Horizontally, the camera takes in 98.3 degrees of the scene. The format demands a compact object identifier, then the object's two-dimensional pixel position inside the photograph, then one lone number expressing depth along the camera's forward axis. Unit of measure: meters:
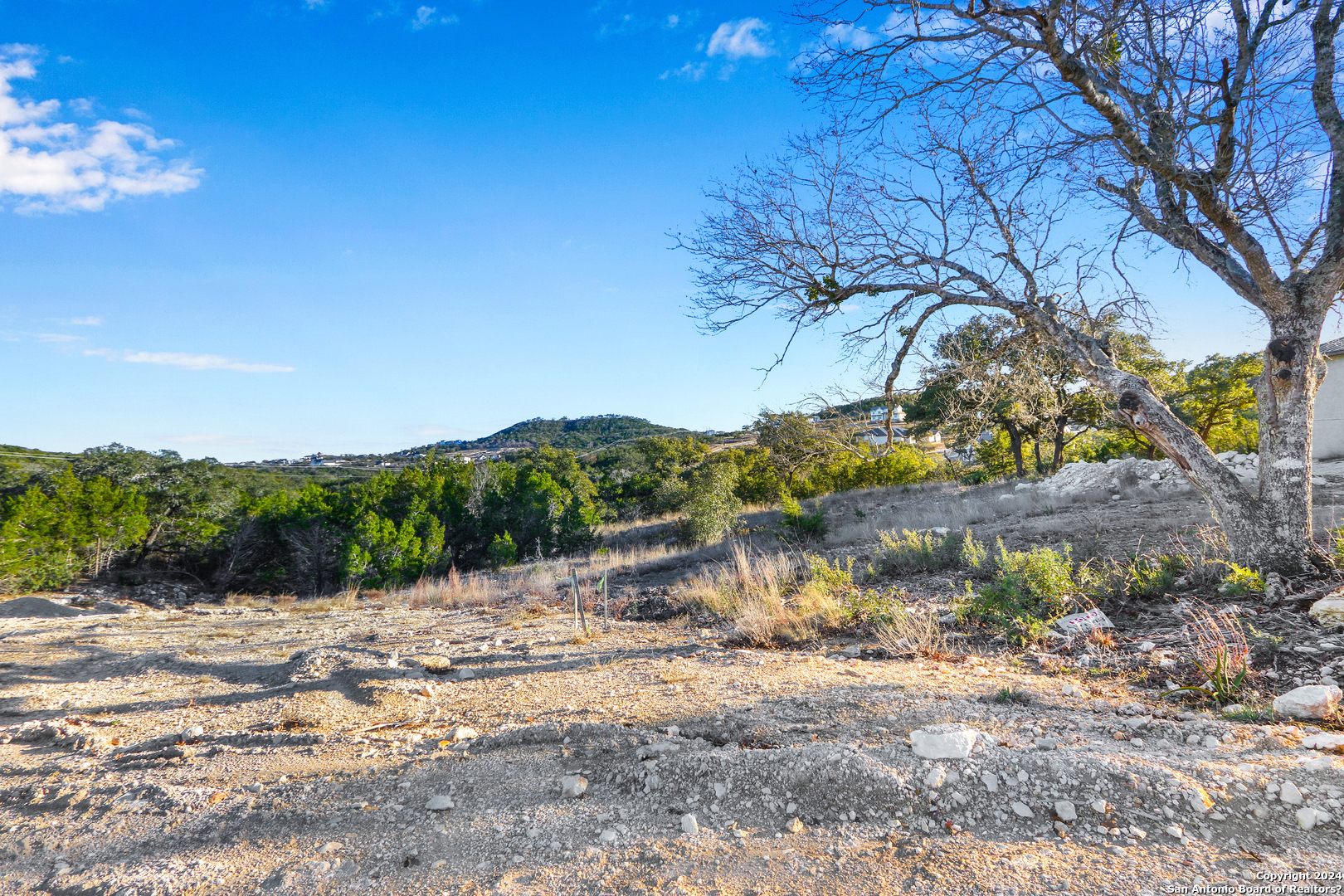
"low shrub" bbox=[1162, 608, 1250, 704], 3.25
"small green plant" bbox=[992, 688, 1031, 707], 3.37
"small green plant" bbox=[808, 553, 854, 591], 6.95
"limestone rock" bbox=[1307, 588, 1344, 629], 3.82
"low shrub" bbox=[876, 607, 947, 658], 4.64
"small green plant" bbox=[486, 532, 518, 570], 19.11
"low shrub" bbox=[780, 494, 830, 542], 13.17
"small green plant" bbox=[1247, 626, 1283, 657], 3.62
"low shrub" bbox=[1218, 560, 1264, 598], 4.56
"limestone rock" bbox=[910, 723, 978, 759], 2.56
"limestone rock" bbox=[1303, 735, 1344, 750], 2.41
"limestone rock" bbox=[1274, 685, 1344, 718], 2.74
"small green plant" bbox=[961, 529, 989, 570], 6.42
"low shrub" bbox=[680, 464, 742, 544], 16.67
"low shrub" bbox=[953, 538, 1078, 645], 4.84
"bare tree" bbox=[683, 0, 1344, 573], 4.80
